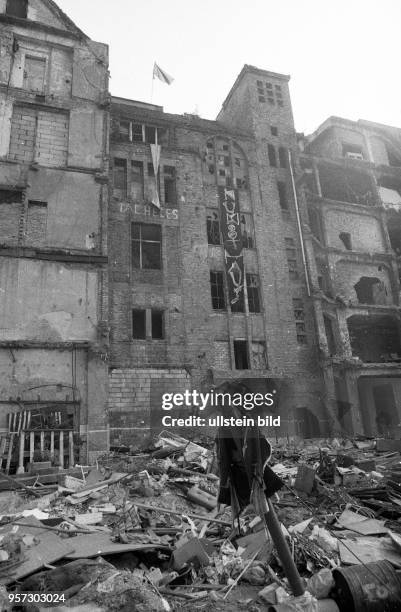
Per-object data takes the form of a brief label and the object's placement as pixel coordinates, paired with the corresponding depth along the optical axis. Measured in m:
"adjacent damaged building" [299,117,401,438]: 23.00
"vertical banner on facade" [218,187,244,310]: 22.69
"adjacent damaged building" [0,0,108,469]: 15.01
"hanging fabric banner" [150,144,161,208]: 22.56
